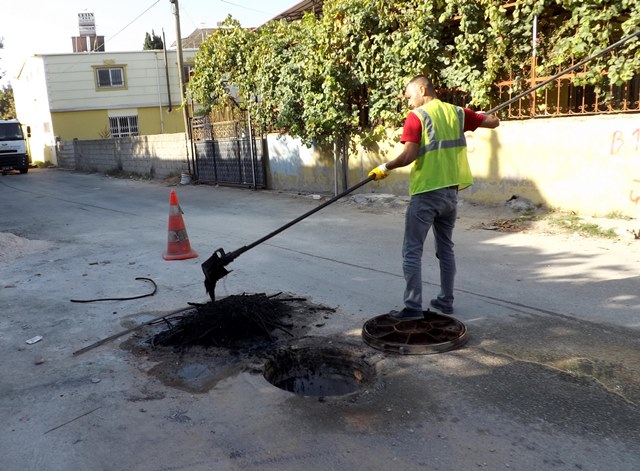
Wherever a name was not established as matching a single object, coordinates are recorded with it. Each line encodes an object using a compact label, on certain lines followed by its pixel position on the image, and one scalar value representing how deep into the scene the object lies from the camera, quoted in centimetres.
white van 2473
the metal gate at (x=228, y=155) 1381
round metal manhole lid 370
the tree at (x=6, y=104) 5731
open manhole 357
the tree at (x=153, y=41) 4522
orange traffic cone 682
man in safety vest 395
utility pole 1645
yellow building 3112
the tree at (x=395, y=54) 732
